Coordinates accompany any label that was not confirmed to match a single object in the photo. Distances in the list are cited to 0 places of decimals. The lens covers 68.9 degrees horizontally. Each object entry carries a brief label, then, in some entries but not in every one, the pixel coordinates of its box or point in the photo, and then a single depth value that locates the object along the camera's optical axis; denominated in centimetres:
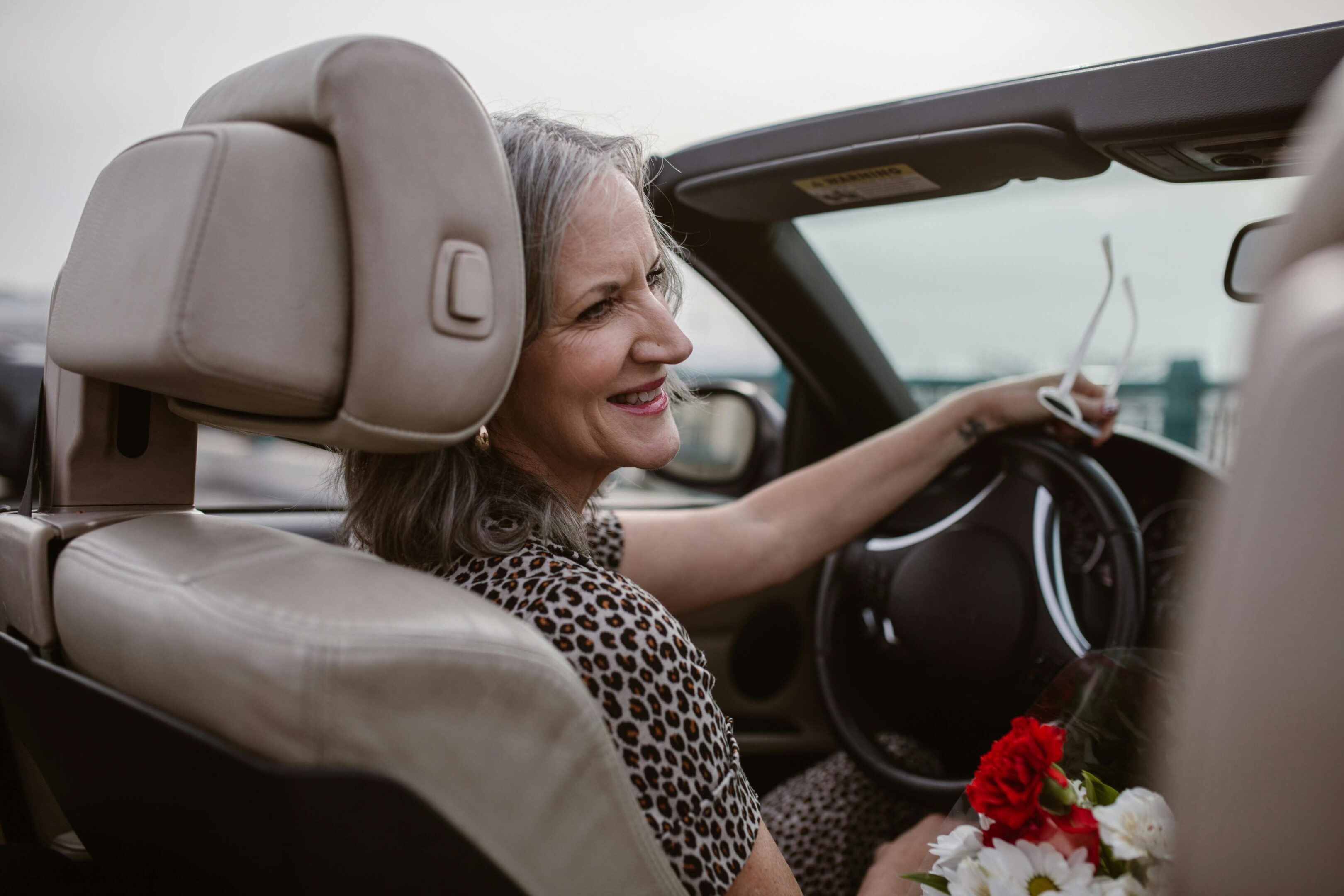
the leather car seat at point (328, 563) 77
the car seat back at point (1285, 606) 63
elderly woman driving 103
